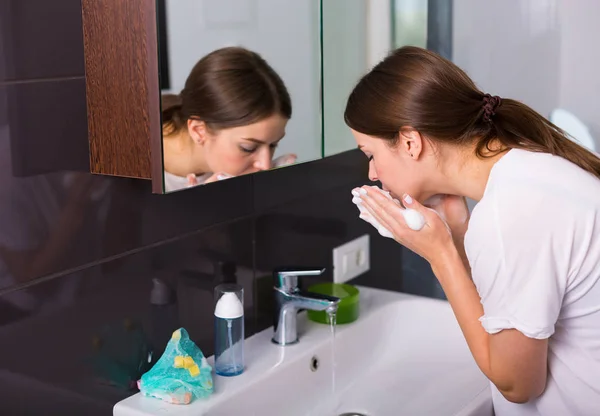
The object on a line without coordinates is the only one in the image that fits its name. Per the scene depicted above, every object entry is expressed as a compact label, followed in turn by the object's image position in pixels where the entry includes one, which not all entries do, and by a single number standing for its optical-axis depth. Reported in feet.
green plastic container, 8.55
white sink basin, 7.52
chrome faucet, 8.05
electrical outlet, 9.17
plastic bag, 7.22
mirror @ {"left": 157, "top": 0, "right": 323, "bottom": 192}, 6.72
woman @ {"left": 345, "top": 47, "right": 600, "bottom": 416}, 6.71
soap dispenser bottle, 7.54
